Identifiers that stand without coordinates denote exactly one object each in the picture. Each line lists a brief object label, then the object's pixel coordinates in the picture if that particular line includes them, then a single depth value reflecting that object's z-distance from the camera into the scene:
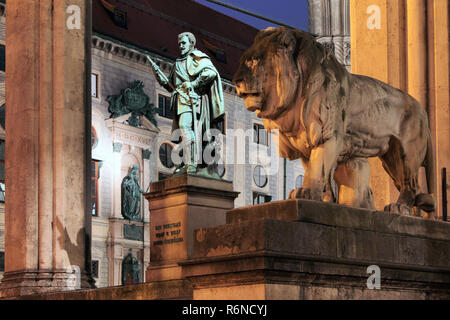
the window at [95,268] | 41.12
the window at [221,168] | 50.24
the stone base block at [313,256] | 6.36
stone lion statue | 7.21
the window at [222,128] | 50.78
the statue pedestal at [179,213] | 16.22
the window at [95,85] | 43.19
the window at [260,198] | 53.31
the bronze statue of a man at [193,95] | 17.47
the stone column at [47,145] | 17.05
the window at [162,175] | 46.81
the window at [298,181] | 56.34
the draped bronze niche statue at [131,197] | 43.69
